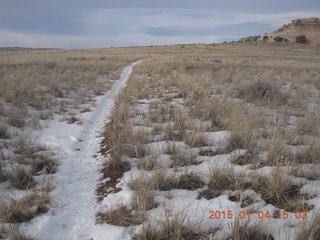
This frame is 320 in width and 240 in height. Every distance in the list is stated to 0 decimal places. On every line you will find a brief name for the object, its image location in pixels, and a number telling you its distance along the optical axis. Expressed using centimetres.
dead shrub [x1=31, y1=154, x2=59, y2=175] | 296
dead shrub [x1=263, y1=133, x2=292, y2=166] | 294
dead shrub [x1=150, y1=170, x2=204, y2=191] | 256
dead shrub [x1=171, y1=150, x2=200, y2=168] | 304
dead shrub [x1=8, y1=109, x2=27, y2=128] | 458
